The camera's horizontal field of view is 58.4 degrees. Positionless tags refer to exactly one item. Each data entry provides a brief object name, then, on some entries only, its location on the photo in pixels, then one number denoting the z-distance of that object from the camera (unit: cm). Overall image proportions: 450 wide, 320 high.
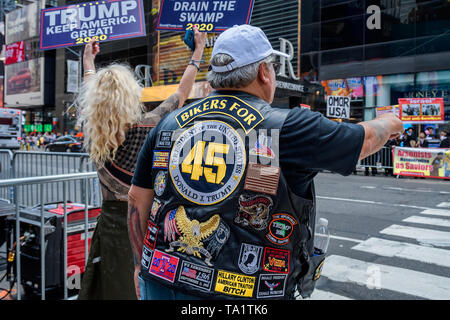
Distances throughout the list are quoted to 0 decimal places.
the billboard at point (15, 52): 6194
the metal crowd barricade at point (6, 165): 685
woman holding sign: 284
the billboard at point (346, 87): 2323
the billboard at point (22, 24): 5944
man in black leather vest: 168
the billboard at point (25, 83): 5844
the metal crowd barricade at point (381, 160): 1709
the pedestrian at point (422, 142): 1678
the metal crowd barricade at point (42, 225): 361
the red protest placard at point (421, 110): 1733
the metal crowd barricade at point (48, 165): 586
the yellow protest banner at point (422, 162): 1518
